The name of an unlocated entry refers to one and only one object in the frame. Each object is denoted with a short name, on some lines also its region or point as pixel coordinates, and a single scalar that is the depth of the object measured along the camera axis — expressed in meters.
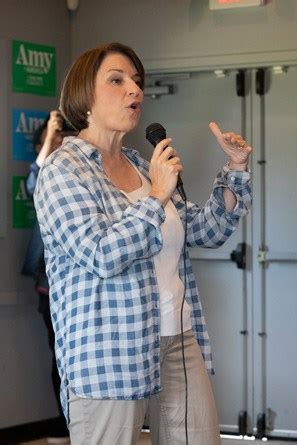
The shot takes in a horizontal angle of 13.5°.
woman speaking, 2.94
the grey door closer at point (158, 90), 7.06
